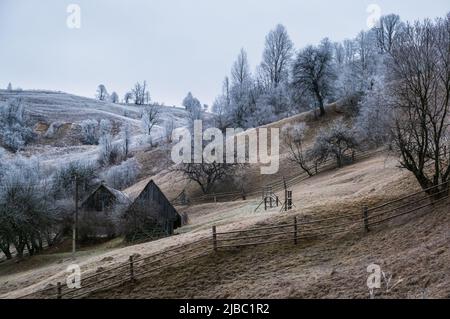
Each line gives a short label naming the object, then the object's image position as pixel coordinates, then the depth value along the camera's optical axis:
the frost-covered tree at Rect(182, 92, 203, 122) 87.46
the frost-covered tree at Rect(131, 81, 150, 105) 163.38
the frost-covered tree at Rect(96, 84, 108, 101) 176.50
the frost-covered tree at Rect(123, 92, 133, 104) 169.50
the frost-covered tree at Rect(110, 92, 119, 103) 173.12
